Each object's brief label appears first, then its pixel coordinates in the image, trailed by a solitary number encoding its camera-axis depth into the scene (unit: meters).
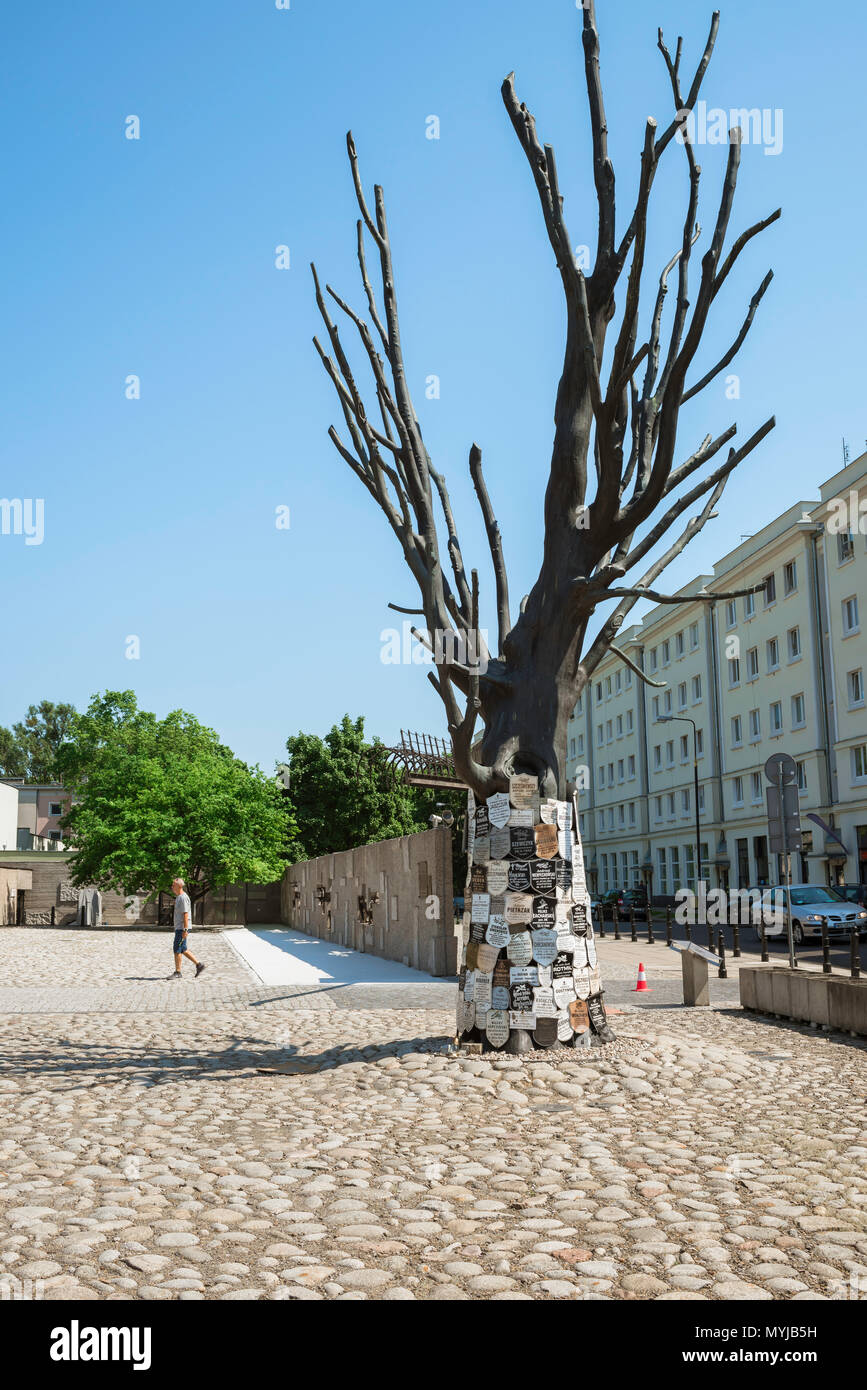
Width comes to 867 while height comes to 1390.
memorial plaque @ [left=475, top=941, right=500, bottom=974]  9.59
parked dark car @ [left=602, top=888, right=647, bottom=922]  53.44
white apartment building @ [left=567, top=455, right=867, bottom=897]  43.31
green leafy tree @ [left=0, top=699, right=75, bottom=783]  88.88
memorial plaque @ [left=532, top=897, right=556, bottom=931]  9.59
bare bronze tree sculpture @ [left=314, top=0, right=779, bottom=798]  9.76
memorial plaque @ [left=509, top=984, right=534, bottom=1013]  9.44
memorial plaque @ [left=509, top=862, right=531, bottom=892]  9.67
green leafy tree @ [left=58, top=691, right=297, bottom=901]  39.75
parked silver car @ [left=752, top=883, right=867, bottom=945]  28.72
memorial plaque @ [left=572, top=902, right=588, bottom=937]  9.80
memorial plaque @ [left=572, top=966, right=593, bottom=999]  9.66
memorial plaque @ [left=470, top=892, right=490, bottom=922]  9.72
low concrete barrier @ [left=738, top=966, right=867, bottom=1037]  11.00
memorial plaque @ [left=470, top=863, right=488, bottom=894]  9.82
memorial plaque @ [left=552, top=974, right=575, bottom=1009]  9.50
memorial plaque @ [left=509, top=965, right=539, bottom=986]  9.48
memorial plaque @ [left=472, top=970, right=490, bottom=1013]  9.57
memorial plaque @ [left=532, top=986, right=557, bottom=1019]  9.44
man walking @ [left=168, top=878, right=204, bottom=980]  20.17
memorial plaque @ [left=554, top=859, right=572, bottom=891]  9.77
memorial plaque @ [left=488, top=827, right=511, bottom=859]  9.75
